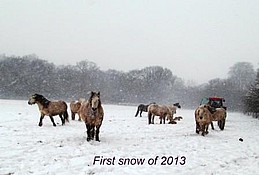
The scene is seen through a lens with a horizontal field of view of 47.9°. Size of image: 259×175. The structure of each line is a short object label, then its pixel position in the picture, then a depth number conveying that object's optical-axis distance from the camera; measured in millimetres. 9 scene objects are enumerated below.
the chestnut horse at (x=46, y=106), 16830
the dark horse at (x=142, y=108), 31252
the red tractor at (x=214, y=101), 29625
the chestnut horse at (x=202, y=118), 15305
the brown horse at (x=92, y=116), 11449
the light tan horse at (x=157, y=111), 21969
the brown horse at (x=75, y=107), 21636
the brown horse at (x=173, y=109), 22922
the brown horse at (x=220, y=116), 19188
